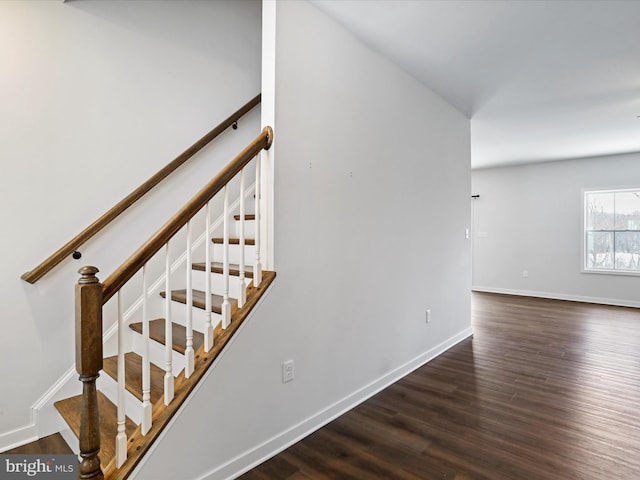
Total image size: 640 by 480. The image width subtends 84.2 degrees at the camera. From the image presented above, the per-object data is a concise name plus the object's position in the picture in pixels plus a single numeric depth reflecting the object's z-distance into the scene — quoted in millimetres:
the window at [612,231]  5895
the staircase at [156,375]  1473
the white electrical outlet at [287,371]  2016
